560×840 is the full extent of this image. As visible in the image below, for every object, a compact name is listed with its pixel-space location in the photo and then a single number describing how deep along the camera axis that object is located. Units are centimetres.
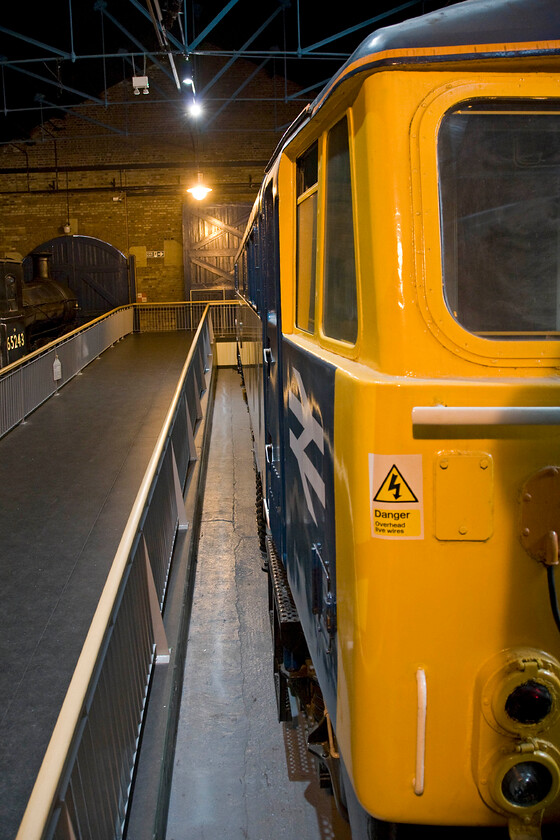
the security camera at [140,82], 1314
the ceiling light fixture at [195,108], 1445
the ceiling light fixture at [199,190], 1864
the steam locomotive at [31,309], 1461
